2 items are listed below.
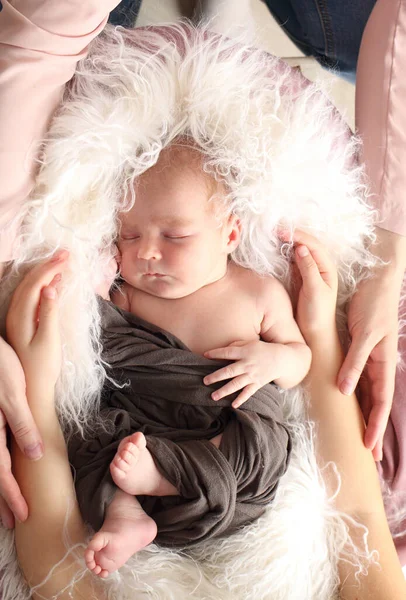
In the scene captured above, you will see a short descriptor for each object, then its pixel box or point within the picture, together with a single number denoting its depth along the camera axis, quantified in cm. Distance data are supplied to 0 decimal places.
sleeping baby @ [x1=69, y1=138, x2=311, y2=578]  98
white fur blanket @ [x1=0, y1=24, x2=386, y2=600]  103
